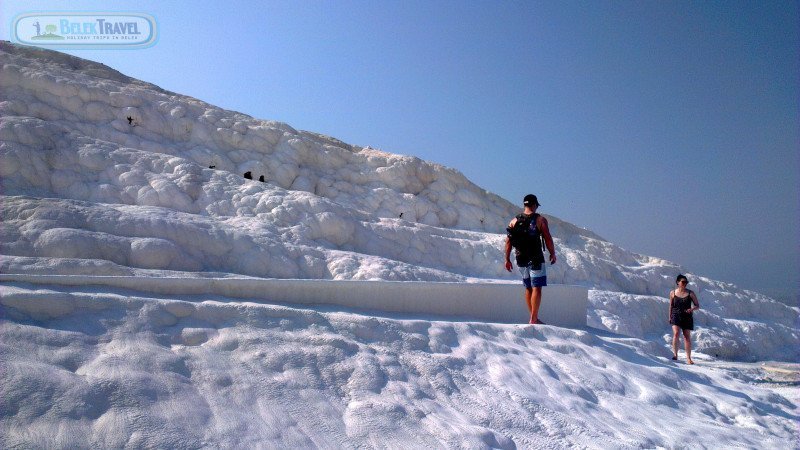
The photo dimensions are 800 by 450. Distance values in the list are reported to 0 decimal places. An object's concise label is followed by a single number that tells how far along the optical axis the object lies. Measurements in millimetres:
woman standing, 6922
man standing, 4977
